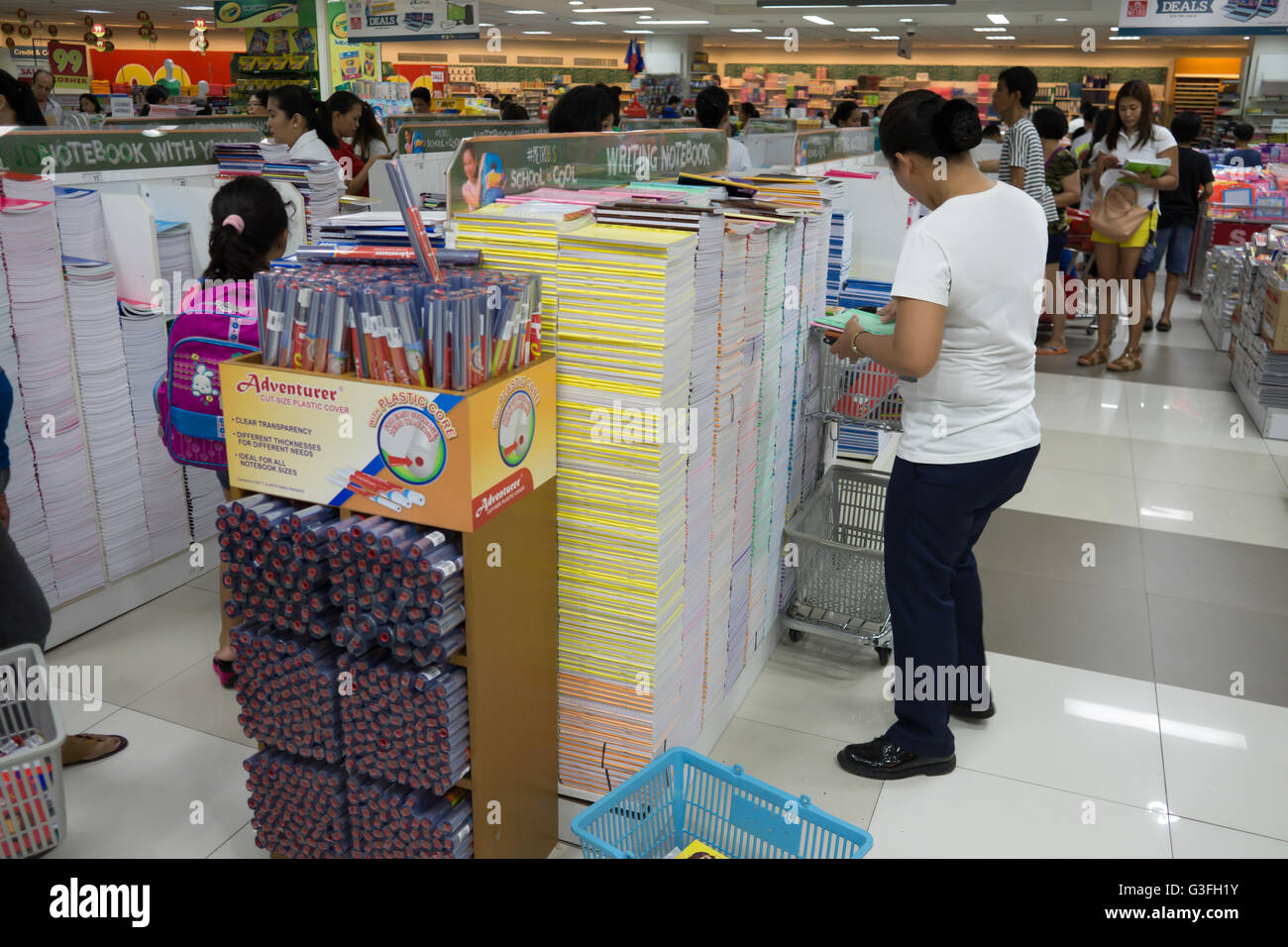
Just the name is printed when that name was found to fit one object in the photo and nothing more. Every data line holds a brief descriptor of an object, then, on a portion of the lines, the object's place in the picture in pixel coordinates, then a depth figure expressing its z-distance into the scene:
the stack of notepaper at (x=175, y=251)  3.82
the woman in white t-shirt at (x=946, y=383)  2.28
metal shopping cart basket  3.41
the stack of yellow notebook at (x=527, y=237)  2.24
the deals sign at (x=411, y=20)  10.98
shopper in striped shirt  5.91
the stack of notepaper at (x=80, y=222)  3.32
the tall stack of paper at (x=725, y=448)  2.56
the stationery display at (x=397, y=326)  1.91
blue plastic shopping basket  2.09
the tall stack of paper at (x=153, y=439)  3.66
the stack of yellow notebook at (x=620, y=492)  2.16
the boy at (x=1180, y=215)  8.52
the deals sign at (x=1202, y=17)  9.61
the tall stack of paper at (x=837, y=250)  4.35
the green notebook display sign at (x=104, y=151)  3.60
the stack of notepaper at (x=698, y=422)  2.34
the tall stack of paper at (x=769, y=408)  2.98
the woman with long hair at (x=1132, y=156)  6.59
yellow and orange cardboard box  1.89
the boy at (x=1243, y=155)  11.23
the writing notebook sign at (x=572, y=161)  2.50
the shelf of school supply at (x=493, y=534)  1.92
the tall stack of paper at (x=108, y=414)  3.43
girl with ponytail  2.69
